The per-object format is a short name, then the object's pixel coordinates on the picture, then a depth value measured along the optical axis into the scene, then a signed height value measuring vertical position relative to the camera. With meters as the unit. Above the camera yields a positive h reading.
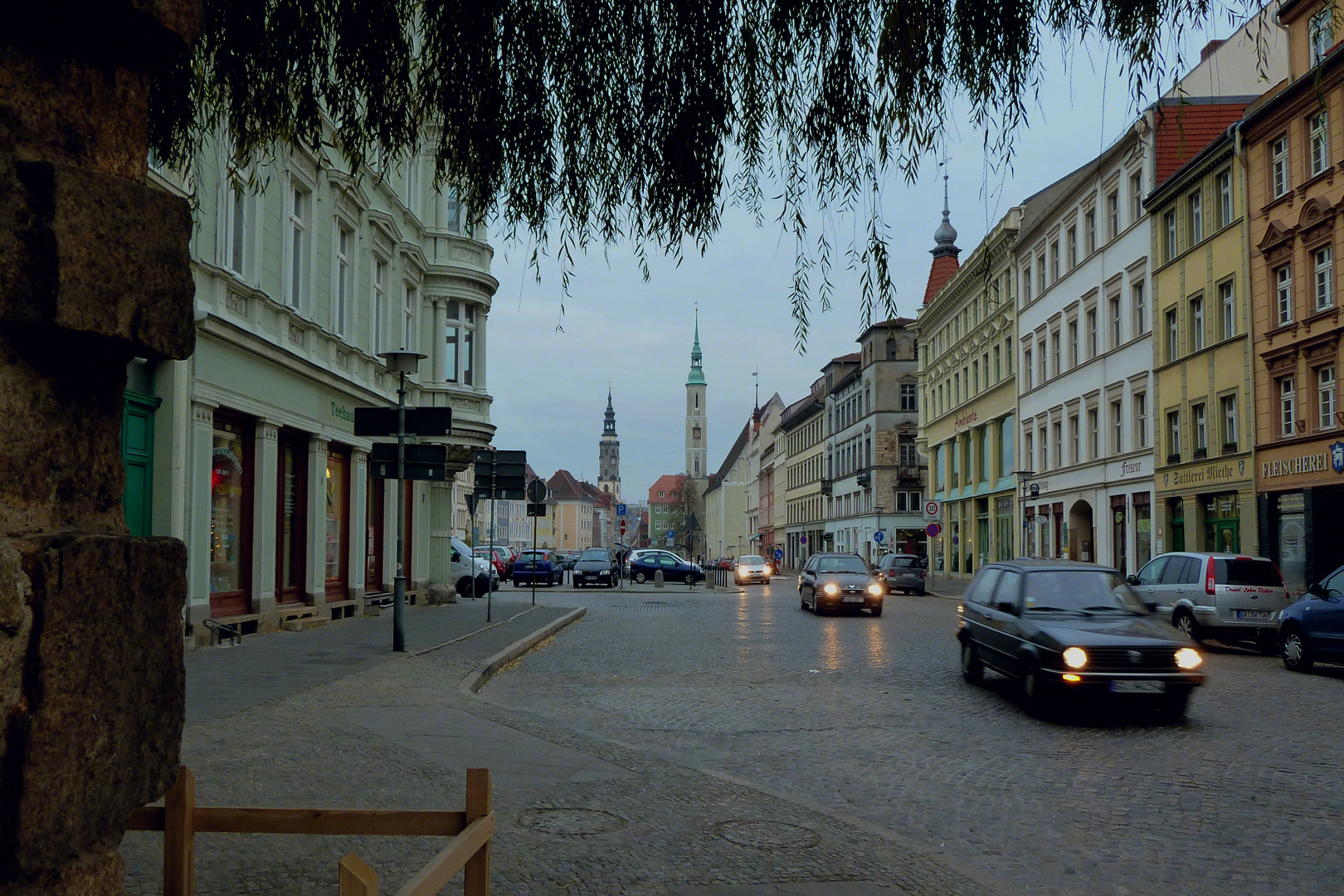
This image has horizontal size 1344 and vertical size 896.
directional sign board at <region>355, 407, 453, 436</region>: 17.27 +1.40
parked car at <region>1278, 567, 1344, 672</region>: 16.02 -1.48
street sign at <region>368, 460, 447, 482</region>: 17.14 +0.69
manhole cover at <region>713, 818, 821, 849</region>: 6.45 -1.71
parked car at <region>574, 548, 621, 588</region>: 48.66 -2.02
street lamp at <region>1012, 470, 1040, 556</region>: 41.00 +1.10
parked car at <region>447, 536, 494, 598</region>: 39.66 -1.67
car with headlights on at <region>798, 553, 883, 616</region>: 29.53 -1.70
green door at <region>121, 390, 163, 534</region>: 15.22 +0.79
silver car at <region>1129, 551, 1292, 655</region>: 19.38 -1.32
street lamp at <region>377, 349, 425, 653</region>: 16.50 +0.86
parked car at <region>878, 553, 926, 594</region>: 46.09 -2.11
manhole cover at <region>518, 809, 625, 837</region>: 6.69 -1.70
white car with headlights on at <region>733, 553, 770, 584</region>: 57.81 -2.48
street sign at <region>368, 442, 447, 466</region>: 17.12 +0.92
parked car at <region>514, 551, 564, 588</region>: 52.19 -2.25
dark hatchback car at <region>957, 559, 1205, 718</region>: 11.44 -1.19
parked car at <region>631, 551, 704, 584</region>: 54.84 -2.14
